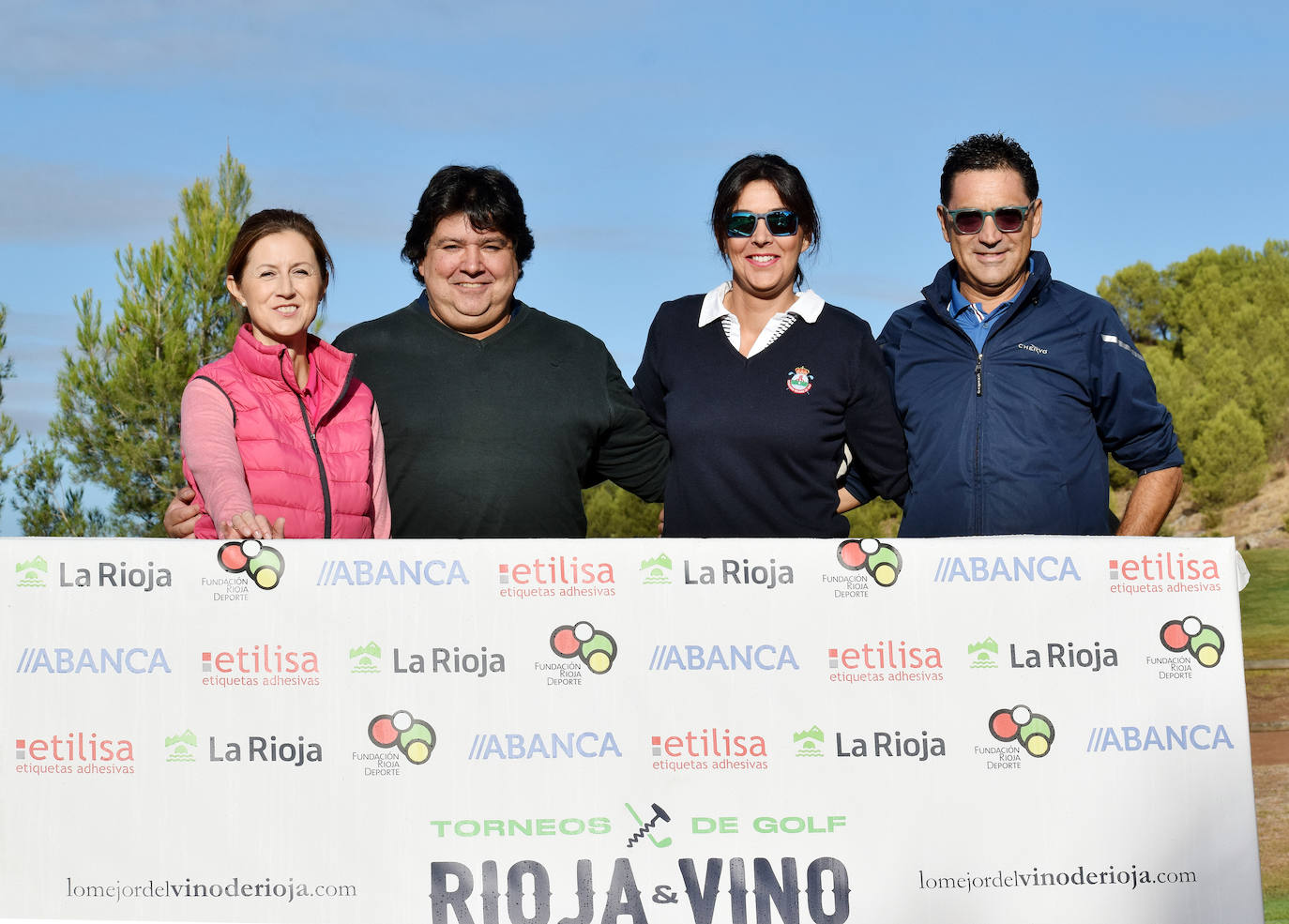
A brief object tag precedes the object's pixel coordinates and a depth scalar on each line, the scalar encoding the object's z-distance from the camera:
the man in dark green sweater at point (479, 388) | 4.15
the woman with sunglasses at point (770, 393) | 4.16
